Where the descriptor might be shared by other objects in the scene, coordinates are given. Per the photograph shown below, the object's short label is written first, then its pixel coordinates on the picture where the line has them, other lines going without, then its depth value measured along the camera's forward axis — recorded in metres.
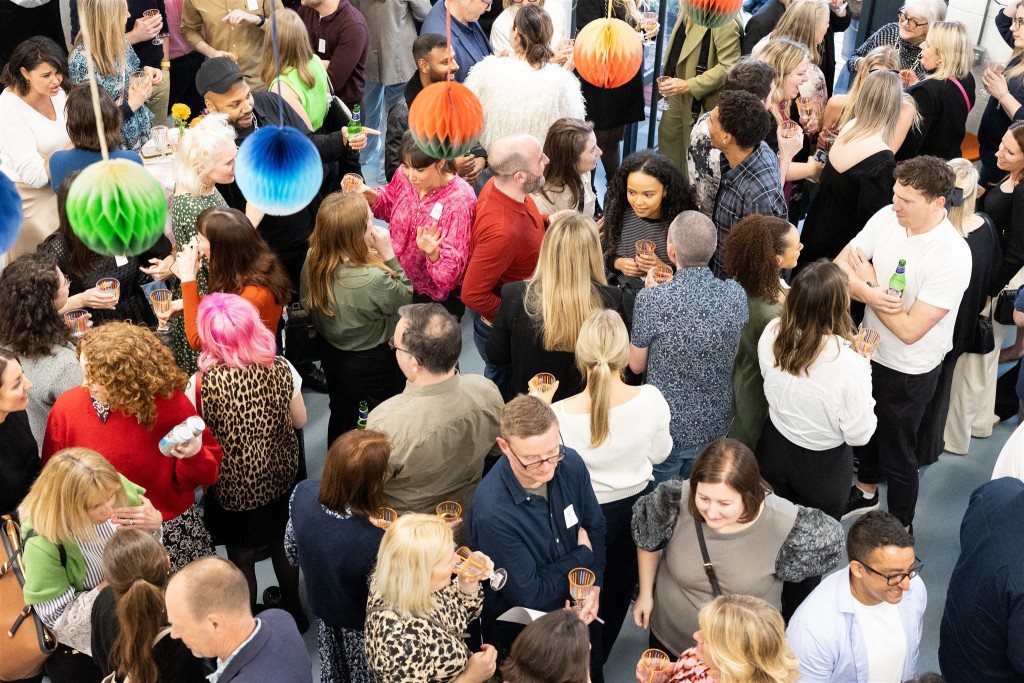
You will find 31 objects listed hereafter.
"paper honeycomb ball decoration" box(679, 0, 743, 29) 3.49
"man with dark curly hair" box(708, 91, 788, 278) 4.34
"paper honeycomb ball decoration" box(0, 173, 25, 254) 2.45
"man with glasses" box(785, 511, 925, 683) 2.83
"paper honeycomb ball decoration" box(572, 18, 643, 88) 3.71
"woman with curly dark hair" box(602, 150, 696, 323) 4.37
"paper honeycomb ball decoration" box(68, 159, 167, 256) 2.26
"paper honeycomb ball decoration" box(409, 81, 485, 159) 2.83
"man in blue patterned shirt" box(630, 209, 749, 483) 3.60
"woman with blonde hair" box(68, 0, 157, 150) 5.25
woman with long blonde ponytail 3.29
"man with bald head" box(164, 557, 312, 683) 2.60
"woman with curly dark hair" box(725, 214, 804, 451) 3.83
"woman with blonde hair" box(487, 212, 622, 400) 3.73
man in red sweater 4.14
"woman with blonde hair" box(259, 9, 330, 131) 5.06
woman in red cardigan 3.20
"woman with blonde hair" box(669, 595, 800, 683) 2.57
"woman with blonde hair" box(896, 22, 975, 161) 5.39
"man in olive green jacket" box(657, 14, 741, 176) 5.90
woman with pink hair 3.44
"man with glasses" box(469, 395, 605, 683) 2.96
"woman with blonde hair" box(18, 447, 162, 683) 2.93
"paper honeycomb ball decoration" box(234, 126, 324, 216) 2.48
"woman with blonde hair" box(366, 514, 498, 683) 2.68
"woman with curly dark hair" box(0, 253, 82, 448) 3.54
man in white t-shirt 3.89
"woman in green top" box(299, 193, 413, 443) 3.98
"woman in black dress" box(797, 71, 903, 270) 4.67
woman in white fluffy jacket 4.96
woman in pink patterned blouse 4.32
